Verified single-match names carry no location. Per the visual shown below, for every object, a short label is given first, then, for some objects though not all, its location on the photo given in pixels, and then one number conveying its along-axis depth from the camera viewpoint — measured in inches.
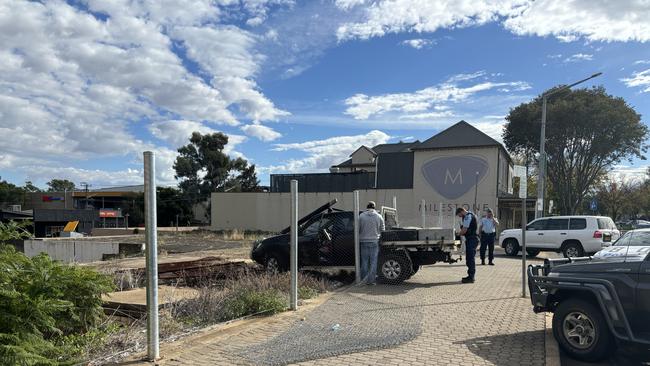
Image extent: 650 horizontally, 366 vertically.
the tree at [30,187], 4960.6
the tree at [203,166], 2768.2
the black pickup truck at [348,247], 441.7
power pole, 3626.7
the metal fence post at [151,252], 210.1
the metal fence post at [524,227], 378.2
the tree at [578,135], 1496.1
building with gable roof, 1503.4
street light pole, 986.1
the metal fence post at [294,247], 322.3
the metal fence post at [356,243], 436.1
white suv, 741.3
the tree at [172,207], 2709.2
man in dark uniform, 461.7
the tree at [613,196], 2546.8
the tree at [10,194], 3882.9
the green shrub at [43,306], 181.7
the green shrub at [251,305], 305.0
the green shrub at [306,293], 364.3
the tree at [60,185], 5315.9
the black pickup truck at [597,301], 218.5
